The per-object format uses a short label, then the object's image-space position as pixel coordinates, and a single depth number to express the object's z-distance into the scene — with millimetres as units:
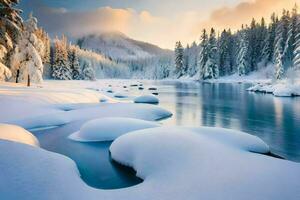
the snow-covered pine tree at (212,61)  77125
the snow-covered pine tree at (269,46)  75375
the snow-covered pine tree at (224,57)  83312
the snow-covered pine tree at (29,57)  36531
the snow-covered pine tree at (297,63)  41144
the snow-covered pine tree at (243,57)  75688
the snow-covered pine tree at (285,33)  67762
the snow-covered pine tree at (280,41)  56656
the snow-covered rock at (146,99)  30906
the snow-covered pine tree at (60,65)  76188
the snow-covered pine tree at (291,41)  66688
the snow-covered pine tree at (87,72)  87562
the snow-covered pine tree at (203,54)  79312
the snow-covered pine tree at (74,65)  83312
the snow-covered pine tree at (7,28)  23172
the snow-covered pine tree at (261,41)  78712
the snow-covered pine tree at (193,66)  99188
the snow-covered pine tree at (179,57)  99688
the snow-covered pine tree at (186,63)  103069
